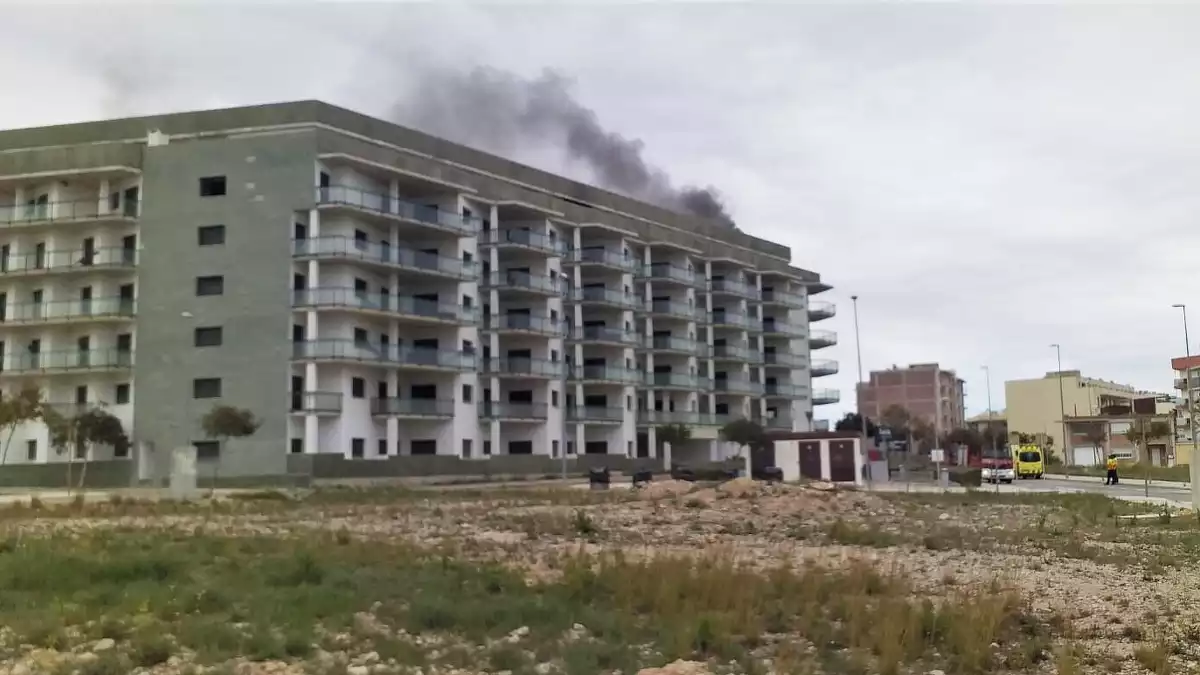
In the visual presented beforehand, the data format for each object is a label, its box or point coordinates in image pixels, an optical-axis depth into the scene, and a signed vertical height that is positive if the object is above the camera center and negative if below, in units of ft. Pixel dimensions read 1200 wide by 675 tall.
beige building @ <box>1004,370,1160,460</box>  540.93 +18.94
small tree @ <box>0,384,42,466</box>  166.50 +7.39
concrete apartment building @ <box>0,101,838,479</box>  200.95 +33.83
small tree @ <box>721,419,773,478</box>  263.29 +1.86
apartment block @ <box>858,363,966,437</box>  636.89 +28.34
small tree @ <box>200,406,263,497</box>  176.04 +4.75
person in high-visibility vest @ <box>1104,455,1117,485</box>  209.91 -8.10
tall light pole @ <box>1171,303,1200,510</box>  120.67 -5.15
